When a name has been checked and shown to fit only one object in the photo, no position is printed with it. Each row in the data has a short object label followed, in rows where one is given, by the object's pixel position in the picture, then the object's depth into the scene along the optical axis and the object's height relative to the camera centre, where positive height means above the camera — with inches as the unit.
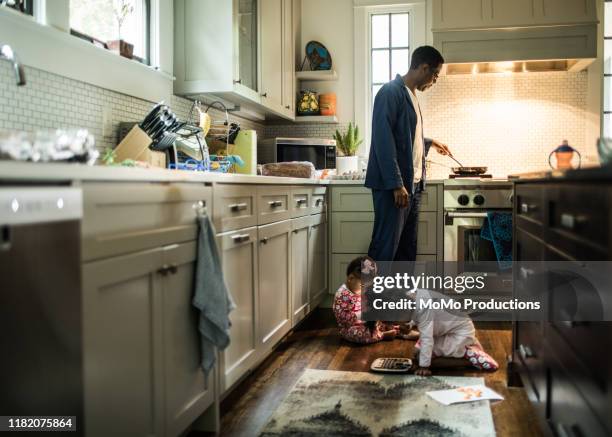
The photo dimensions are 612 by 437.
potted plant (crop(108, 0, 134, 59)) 111.3 +30.2
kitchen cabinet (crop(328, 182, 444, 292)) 167.2 -11.1
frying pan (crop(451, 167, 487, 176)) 173.2 +4.4
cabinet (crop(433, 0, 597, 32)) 167.2 +47.7
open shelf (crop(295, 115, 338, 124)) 193.9 +21.8
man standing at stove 143.7 +8.6
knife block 93.7 +6.6
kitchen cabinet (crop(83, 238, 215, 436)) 57.3 -16.7
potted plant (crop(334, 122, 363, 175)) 187.5 +11.9
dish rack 126.8 +12.1
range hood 168.2 +39.3
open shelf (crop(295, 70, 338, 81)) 192.5 +35.5
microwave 180.7 +11.0
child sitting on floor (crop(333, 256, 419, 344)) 138.1 -28.8
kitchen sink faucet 67.2 +14.1
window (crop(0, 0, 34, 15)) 86.0 +26.2
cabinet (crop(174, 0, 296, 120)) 136.6 +31.4
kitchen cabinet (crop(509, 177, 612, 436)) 51.6 -13.1
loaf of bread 158.2 +4.8
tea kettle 79.1 +4.1
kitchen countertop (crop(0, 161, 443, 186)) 44.9 +1.4
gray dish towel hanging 78.9 -14.1
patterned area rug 88.0 -34.6
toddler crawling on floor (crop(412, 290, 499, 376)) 117.3 -30.6
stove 162.9 -10.5
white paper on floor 100.2 -34.5
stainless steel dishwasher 45.4 -9.2
